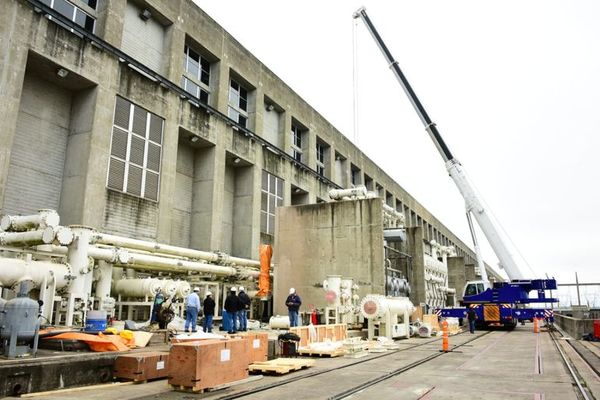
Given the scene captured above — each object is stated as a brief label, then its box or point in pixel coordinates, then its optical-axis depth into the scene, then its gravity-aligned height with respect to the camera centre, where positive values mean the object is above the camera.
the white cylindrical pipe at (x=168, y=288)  17.33 +0.22
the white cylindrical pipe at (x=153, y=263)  14.91 +1.24
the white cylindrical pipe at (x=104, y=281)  15.43 +0.40
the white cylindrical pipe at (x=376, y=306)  19.06 -0.43
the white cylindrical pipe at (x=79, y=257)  13.13 +1.05
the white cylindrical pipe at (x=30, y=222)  12.75 +2.04
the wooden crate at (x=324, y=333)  14.36 -1.30
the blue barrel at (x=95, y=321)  10.70 -0.68
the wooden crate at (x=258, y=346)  11.22 -1.33
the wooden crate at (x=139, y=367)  9.09 -1.51
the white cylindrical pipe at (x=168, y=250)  16.58 +1.87
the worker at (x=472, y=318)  26.16 -1.22
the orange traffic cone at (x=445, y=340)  15.34 -1.47
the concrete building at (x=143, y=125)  17.09 +8.18
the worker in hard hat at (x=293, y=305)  17.62 -0.38
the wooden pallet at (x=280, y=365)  10.30 -1.68
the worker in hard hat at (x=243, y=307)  16.33 -0.45
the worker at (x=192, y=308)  14.87 -0.47
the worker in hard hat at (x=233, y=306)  16.05 -0.42
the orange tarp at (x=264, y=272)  24.61 +1.27
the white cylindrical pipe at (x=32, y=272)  11.26 +0.53
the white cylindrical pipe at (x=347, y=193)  28.55 +6.52
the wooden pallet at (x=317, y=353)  13.72 -1.75
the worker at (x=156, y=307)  15.43 -0.47
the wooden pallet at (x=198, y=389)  8.01 -1.72
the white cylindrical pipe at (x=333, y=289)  19.64 +0.30
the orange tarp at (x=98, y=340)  9.75 -1.05
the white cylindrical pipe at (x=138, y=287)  17.06 +0.23
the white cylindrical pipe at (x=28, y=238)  12.62 +1.54
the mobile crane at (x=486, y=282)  27.56 +1.01
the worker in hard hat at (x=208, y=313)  15.53 -0.66
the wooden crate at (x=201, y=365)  7.96 -1.29
